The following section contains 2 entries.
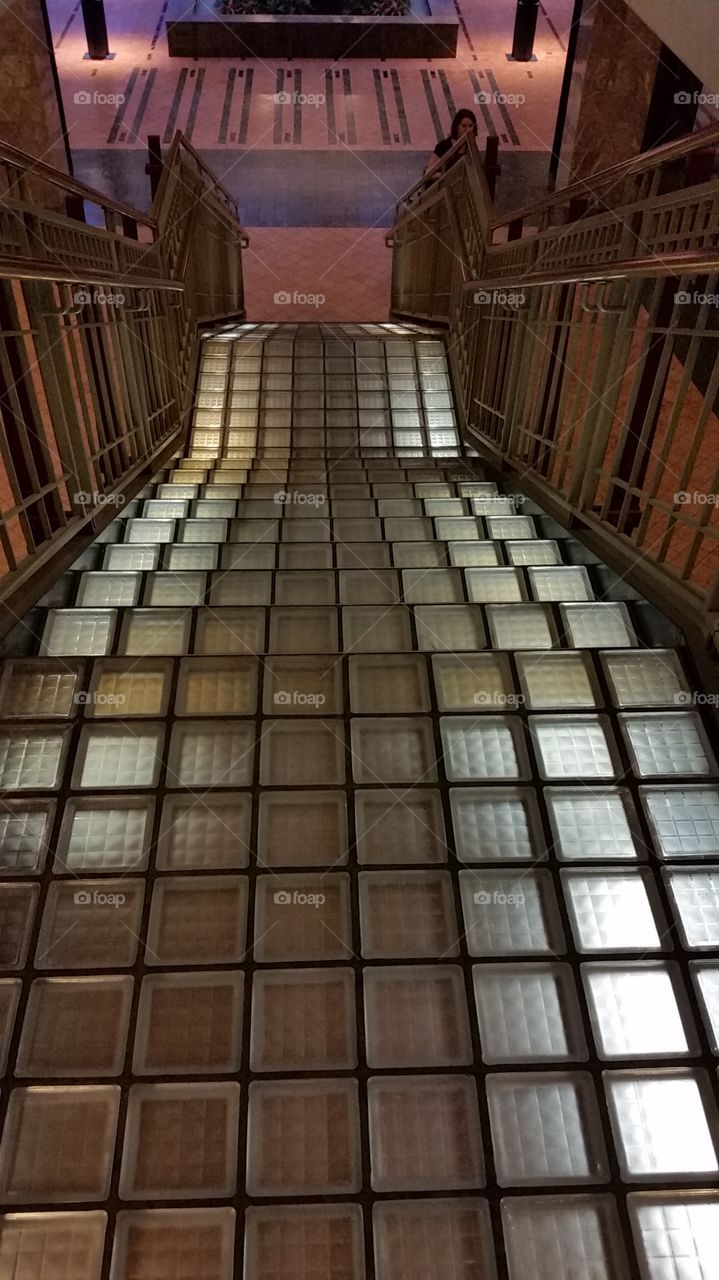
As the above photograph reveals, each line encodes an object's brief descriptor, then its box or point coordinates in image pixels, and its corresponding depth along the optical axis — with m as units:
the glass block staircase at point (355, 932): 1.37
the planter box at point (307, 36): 10.73
